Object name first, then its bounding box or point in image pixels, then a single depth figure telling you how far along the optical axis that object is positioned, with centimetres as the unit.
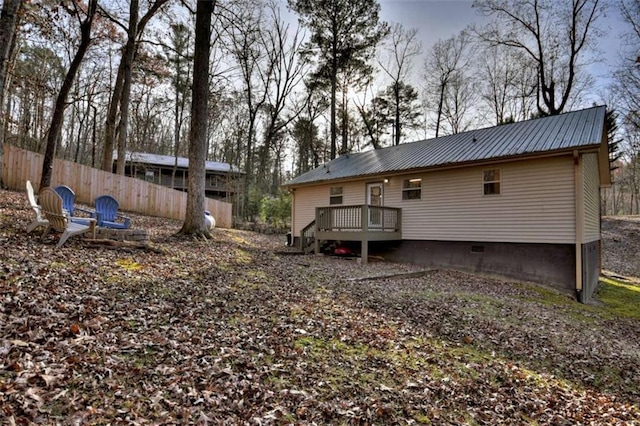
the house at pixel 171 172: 2931
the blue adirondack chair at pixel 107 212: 841
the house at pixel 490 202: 939
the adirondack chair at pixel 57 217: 609
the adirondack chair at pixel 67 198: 793
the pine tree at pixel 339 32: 2180
